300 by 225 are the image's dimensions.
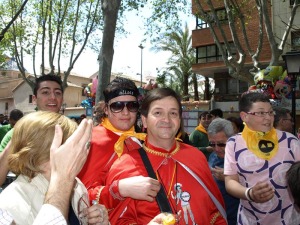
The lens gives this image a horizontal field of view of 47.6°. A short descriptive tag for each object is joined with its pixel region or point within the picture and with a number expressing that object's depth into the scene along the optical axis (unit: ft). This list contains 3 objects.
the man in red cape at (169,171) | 7.70
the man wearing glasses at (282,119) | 15.33
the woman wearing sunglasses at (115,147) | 7.21
